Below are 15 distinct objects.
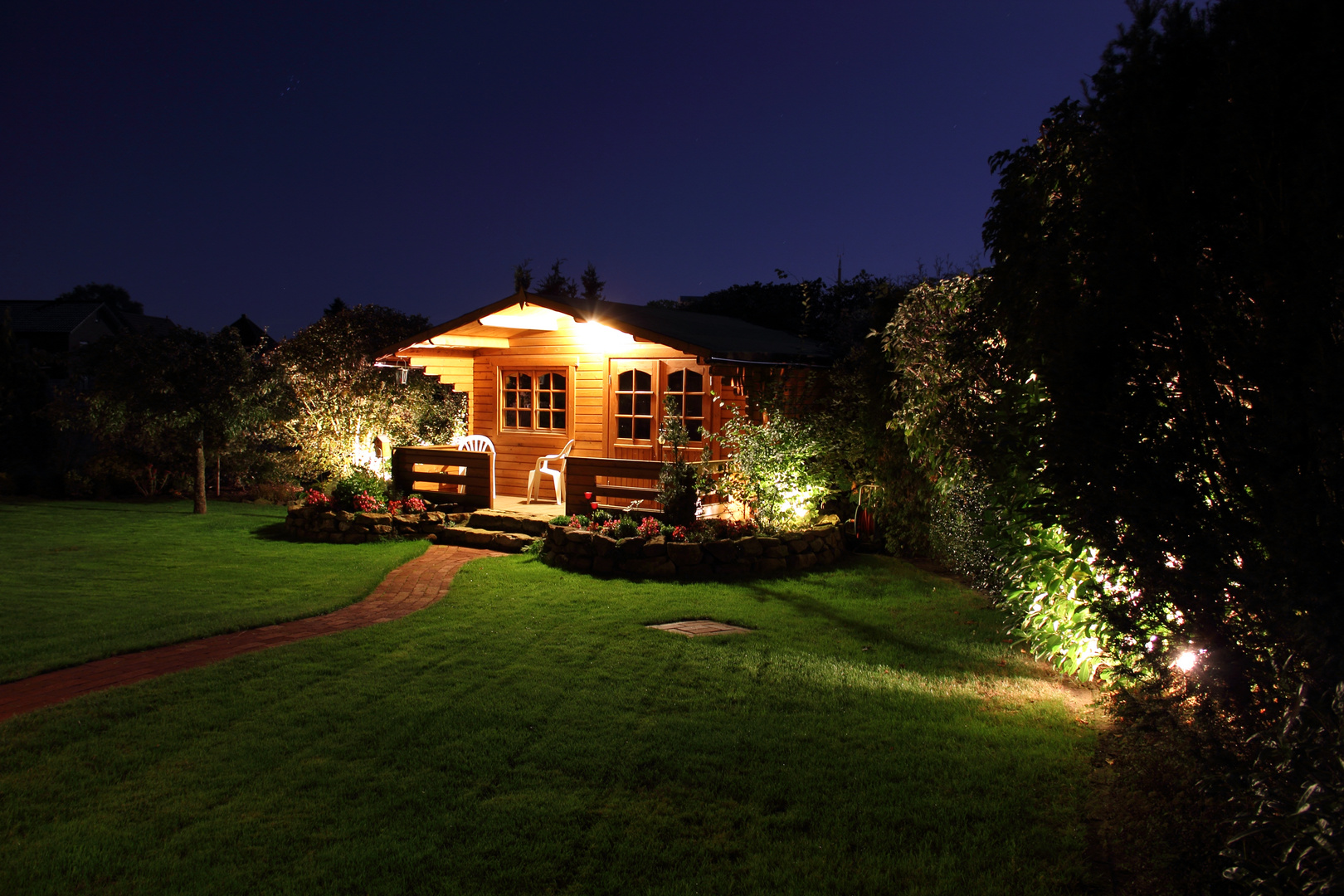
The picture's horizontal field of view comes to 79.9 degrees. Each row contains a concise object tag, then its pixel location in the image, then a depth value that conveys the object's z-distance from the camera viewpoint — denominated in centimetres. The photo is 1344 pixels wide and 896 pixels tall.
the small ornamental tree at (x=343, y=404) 1479
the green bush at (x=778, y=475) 1030
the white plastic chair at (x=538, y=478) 1335
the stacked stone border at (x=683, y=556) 930
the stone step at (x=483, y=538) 1116
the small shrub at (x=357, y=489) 1242
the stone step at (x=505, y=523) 1154
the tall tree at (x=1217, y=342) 247
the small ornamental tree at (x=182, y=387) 1413
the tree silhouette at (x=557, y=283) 3800
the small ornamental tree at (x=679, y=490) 1012
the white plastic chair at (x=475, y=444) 1420
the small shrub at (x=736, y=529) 977
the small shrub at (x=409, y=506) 1224
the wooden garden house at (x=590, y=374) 1137
